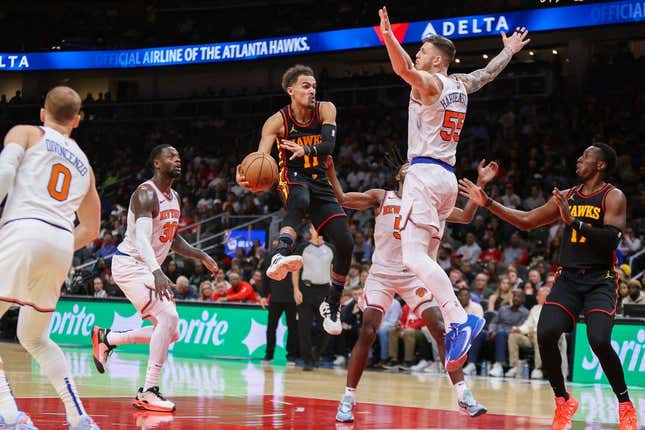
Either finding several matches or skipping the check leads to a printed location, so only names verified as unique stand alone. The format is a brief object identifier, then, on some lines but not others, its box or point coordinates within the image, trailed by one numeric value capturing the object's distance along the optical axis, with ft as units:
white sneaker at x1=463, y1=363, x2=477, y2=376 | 47.06
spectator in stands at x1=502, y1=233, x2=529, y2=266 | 56.39
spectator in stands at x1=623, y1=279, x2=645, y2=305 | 45.58
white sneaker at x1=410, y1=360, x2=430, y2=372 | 48.21
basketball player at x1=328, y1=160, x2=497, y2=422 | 26.81
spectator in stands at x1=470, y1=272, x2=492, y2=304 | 49.88
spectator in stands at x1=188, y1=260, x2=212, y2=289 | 63.16
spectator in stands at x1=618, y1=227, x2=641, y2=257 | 53.88
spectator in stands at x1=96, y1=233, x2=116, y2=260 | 72.37
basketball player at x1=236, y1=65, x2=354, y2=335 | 26.37
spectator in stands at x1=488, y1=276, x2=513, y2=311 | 48.11
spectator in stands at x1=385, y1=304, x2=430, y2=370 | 48.26
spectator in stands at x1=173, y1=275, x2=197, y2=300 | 56.90
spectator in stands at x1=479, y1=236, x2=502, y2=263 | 57.16
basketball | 24.98
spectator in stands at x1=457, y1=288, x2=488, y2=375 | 44.98
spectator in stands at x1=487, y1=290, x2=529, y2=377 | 46.26
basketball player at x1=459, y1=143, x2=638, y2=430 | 24.34
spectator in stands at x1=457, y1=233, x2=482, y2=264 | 58.08
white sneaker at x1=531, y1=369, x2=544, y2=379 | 45.70
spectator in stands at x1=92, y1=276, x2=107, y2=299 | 61.46
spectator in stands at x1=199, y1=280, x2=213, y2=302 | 56.34
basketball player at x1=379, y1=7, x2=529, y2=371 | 22.50
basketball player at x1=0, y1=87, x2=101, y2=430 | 18.17
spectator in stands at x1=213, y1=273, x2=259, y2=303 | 54.65
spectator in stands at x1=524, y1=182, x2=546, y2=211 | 60.85
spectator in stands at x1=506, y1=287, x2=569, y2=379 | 45.55
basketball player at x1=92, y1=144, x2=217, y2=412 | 26.89
